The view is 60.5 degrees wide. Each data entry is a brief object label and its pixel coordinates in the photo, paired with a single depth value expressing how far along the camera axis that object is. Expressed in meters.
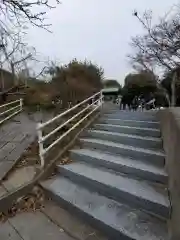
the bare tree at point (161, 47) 7.28
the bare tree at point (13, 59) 9.35
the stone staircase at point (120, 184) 1.72
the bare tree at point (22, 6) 3.42
